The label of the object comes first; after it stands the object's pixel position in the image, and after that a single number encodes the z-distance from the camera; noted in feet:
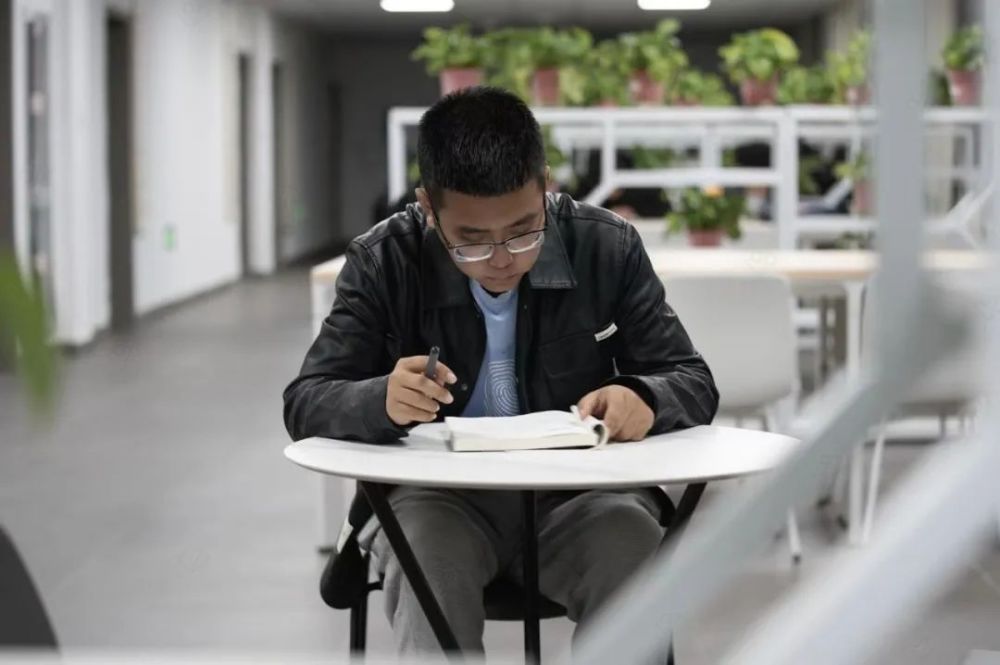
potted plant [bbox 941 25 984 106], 16.18
